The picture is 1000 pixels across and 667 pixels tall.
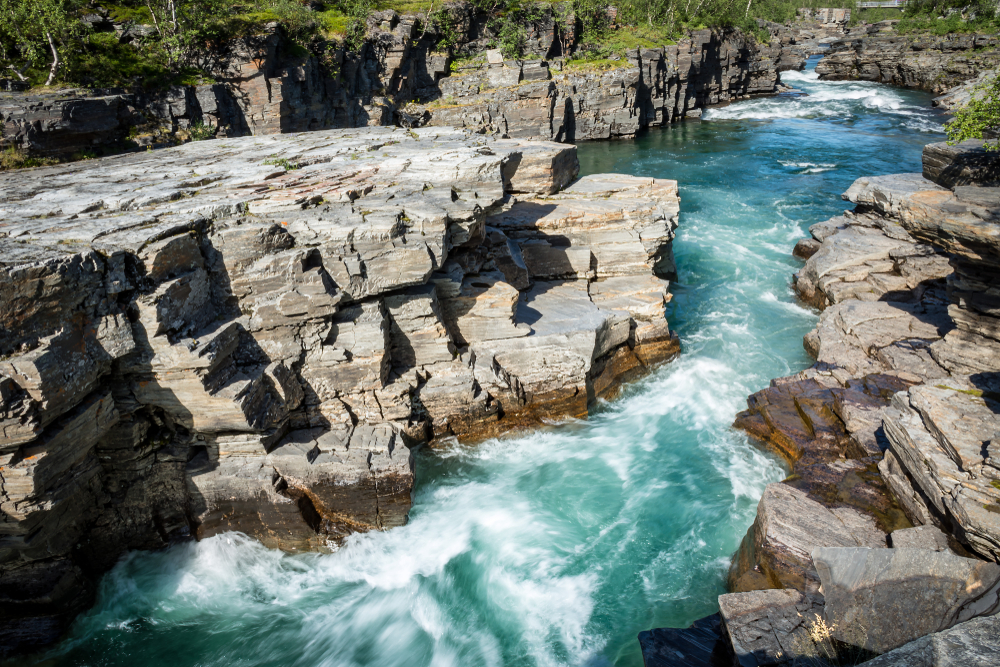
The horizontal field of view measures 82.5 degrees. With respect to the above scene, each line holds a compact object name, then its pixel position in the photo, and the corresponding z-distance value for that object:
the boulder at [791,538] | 10.20
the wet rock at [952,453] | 9.34
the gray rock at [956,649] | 6.26
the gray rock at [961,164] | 15.94
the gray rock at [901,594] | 8.28
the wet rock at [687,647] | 9.02
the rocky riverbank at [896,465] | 8.49
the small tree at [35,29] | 27.34
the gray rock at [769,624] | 8.52
